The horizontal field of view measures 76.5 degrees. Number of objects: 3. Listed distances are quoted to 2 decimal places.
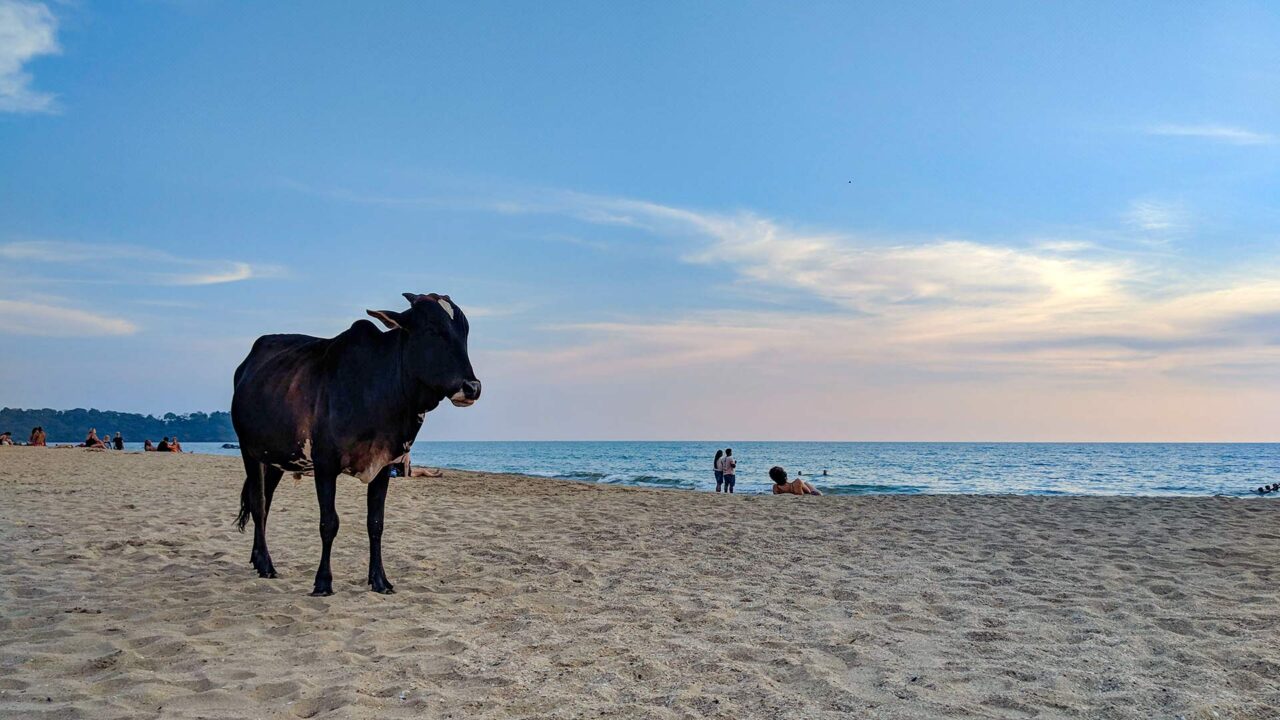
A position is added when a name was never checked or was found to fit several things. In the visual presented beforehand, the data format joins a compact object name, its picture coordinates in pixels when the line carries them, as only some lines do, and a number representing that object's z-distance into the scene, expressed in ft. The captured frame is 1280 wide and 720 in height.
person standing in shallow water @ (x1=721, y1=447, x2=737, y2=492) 74.28
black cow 21.77
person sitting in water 59.62
